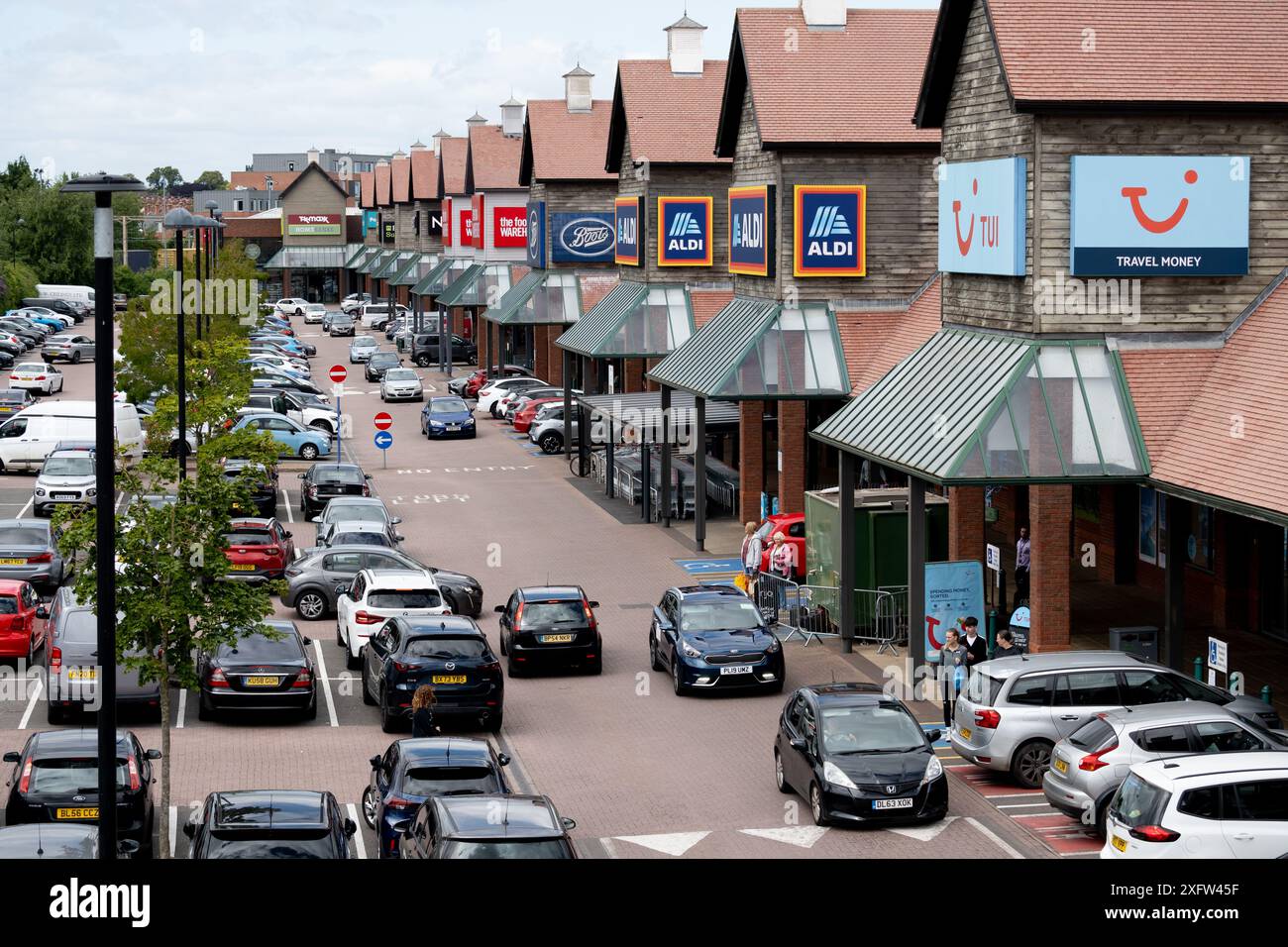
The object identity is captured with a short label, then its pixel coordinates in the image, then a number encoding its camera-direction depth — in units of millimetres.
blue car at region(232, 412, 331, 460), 55156
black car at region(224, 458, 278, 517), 43375
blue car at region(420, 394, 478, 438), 61812
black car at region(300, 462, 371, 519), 44438
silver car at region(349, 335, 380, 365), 90581
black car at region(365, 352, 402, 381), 83250
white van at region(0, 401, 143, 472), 51406
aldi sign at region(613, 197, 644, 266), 47688
